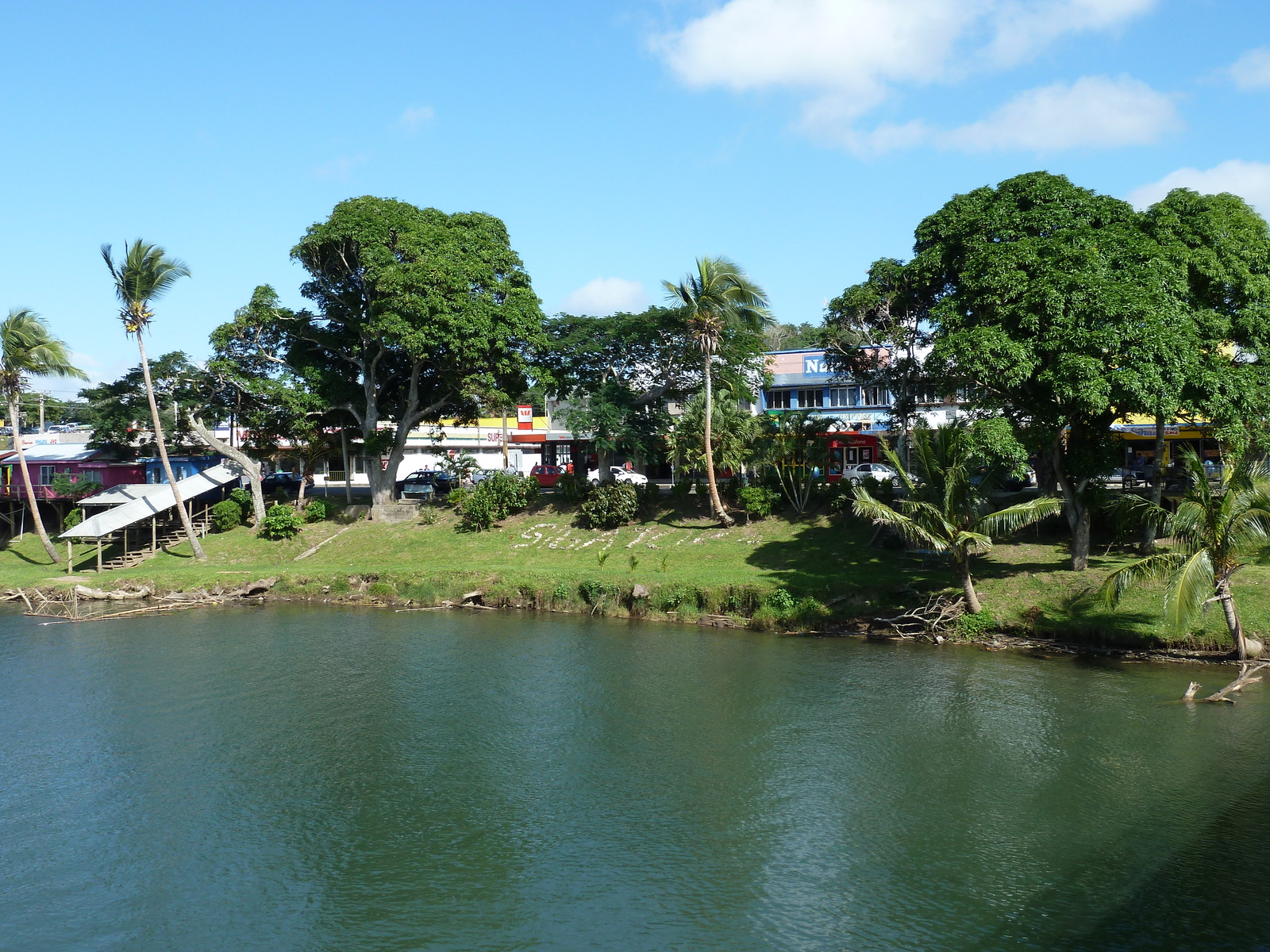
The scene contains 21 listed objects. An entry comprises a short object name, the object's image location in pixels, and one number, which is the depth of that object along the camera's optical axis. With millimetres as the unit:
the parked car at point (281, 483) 53375
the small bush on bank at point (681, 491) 43750
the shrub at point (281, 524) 46031
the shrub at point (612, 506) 42875
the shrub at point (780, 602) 31703
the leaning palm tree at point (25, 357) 43562
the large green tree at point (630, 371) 44500
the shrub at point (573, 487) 46041
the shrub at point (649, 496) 44906
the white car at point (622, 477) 47428
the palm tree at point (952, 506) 27906
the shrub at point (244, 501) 49094
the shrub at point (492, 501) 45312
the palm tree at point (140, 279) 40156
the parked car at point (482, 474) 48875
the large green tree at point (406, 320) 43500
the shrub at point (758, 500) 40500
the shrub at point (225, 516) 47750
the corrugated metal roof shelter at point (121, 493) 48375
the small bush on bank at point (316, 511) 48531
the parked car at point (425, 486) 52562
